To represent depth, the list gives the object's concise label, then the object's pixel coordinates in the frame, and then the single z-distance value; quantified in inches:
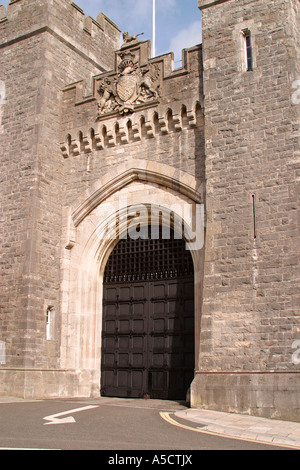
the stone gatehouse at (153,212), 389.4
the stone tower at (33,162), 504.1
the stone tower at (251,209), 370.3
